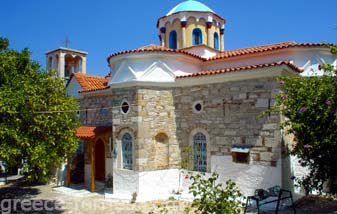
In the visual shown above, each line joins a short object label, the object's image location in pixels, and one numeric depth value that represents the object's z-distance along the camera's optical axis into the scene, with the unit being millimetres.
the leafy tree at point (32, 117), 7992
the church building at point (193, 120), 9141
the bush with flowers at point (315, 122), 6227
